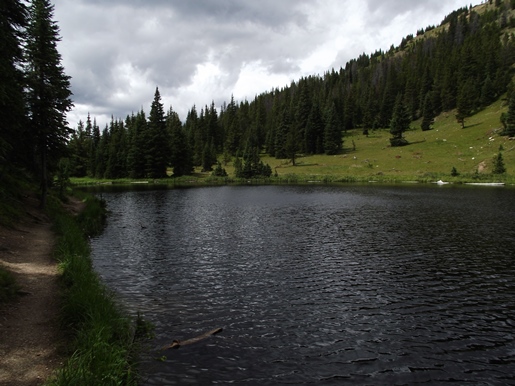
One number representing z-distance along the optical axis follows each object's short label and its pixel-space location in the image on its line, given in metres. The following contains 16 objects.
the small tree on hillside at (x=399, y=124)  113.12
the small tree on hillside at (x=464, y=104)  119.88
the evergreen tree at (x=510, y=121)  94.62
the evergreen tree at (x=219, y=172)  111.31
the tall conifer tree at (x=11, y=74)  19.65
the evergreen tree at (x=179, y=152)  109.75
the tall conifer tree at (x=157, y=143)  105.00
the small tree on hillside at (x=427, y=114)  129.62
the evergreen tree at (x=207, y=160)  122.88
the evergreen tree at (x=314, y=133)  130.12
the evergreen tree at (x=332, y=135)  123.00
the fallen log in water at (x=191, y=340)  11.45
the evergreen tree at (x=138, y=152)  106.62
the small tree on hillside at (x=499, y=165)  81.06
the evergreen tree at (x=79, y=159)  123.28
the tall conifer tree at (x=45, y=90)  30.78
